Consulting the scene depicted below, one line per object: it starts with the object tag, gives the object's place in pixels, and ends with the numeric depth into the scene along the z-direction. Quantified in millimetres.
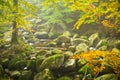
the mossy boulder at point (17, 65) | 11226
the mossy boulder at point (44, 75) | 9442
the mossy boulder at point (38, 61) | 10605
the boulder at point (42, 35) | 18938
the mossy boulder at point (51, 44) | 15348
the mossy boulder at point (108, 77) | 7954
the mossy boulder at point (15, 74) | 10293
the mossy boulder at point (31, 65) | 10859
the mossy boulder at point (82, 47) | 12186
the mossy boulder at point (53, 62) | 10219
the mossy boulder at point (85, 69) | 9422
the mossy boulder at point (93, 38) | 14645
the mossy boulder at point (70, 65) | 10180
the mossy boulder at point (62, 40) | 16084
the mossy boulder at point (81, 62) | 10055
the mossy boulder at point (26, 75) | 10070
